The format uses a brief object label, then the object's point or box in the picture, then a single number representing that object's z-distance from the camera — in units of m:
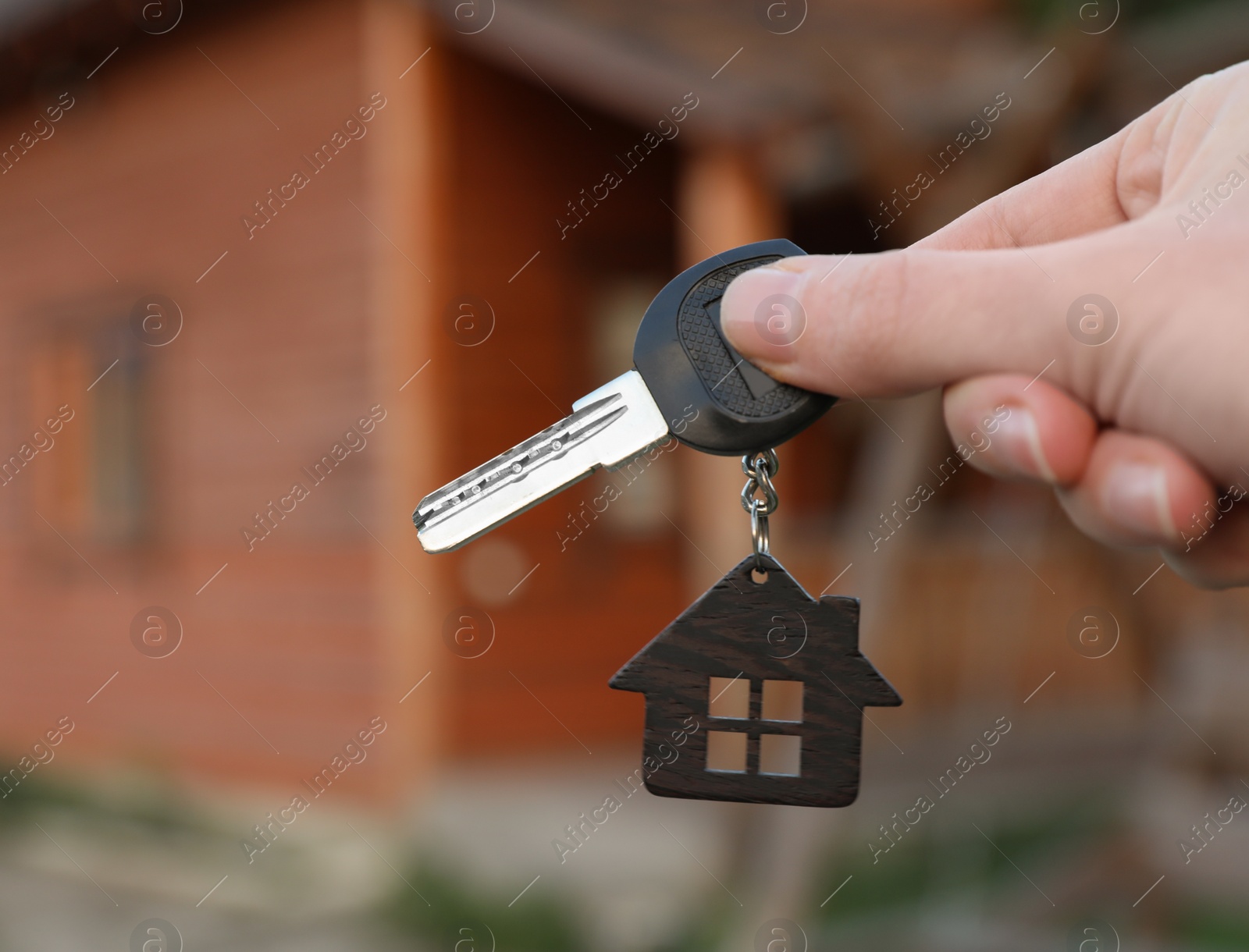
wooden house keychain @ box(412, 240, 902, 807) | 0.40
